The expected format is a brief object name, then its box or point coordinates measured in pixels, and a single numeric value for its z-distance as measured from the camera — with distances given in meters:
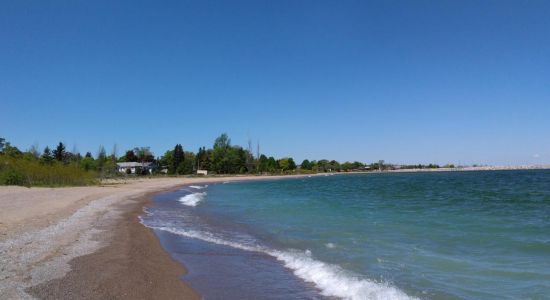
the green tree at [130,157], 130.12
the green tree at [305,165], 182.88
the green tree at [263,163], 141.38
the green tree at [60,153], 88.71
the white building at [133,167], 112.01
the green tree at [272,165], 145.84
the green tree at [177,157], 116.10
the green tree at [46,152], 79.76
